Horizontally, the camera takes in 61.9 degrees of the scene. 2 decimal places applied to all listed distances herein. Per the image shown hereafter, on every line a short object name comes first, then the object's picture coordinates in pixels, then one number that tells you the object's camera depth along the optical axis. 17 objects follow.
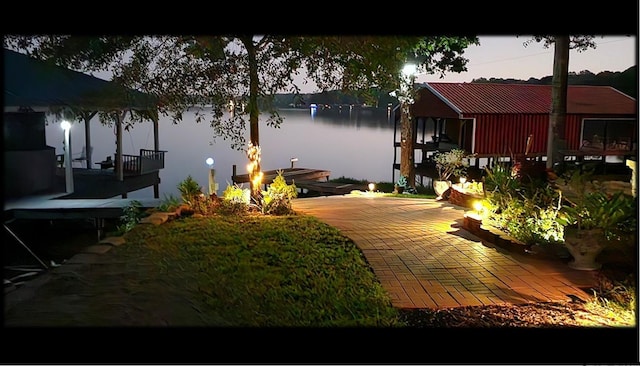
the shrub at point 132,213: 7.84
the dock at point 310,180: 16.66
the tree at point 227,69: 7.24
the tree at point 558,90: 9.91
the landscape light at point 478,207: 6.36
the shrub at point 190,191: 6.85
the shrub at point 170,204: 6.56
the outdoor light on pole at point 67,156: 10.62
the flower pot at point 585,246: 4.50
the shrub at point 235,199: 6.89
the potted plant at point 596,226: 4.51
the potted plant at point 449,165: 9.27
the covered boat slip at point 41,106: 8.77
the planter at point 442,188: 8.98
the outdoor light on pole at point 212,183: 7.40
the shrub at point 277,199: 6.95
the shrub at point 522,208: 5.17
